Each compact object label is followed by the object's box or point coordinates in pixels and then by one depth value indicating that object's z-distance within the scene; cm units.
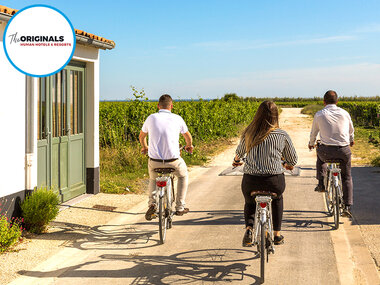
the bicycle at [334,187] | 741
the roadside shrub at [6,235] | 612
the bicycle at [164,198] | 660
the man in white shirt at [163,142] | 682
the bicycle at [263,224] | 504
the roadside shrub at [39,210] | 703
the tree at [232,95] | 8012
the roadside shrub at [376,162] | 1526
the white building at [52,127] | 689
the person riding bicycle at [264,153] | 525
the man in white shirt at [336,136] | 751
